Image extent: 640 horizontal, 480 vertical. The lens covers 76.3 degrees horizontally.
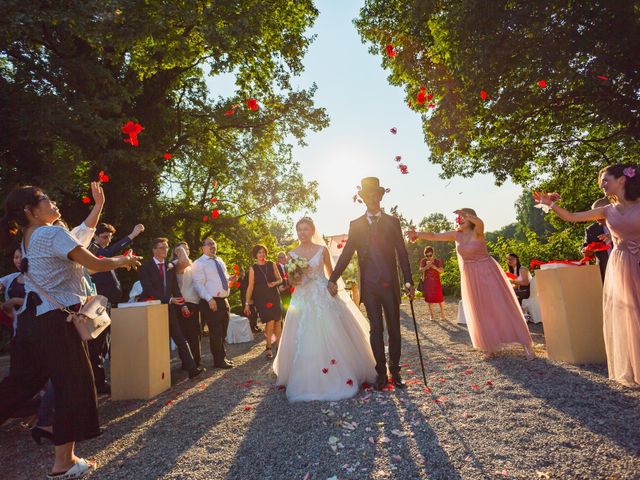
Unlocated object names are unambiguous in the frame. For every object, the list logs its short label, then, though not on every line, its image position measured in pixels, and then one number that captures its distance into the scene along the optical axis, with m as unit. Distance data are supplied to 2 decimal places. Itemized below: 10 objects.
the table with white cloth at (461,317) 11.48
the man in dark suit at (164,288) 6.97
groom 5.14
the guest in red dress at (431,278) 12.49
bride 4.99
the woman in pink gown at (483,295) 6.11
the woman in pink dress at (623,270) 4.22
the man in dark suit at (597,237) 7.32
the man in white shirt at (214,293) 7.57
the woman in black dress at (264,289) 8.64
